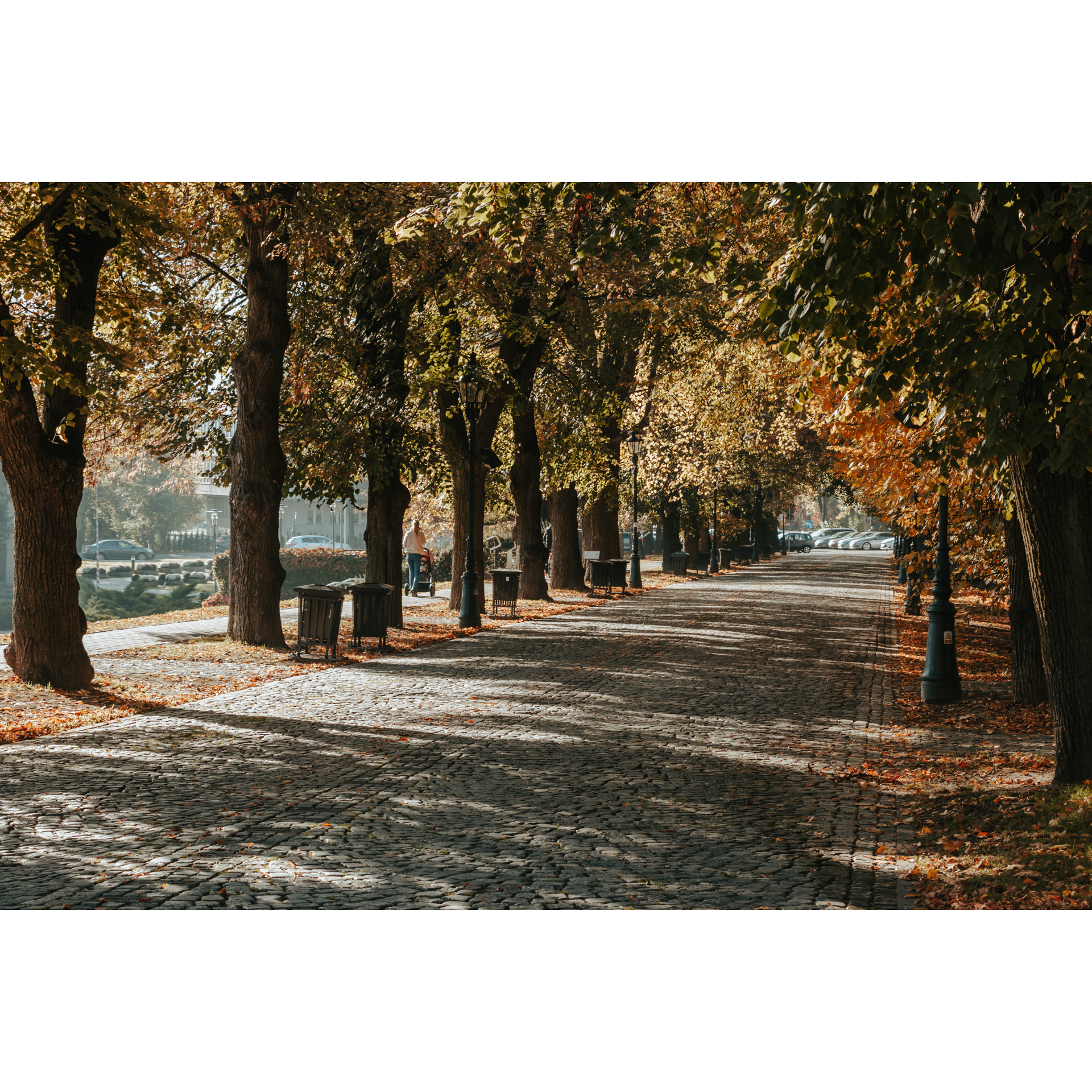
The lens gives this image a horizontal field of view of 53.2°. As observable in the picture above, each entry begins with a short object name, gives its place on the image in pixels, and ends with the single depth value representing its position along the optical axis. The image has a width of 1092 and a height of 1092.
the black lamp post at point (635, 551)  29.88
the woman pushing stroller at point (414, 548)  25.89
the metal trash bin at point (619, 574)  28.45
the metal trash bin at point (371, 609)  16.27
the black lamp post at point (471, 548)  18.92
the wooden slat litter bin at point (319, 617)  14.91
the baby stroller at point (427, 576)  28.67
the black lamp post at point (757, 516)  50.59
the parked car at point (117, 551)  79.69
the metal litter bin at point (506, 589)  21.39
